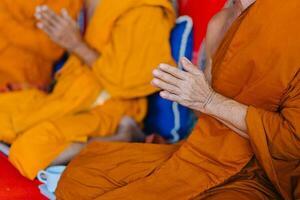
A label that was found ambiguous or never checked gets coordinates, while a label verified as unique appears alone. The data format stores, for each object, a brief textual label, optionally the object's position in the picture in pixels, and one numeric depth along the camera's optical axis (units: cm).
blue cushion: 407
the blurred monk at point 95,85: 400
